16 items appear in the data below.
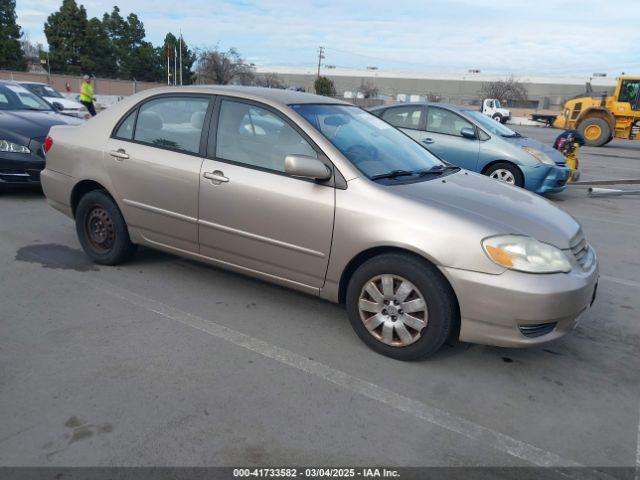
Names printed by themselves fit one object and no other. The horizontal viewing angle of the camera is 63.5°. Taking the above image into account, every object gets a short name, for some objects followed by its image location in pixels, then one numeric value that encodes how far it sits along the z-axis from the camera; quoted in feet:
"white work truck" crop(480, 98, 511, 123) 140.70
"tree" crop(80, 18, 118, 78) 175.01
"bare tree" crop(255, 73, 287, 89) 244.55
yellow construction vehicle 71.23
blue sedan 27.25
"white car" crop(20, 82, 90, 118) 49.53
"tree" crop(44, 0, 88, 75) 170.19
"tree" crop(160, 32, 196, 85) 195.11
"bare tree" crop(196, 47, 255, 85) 190.19
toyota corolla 9.96
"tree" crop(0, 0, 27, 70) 151.64
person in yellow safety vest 53.57
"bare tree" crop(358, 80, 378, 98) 245.65
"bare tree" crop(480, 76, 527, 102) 245.24
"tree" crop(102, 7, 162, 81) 190.19
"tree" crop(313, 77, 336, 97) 181.39
